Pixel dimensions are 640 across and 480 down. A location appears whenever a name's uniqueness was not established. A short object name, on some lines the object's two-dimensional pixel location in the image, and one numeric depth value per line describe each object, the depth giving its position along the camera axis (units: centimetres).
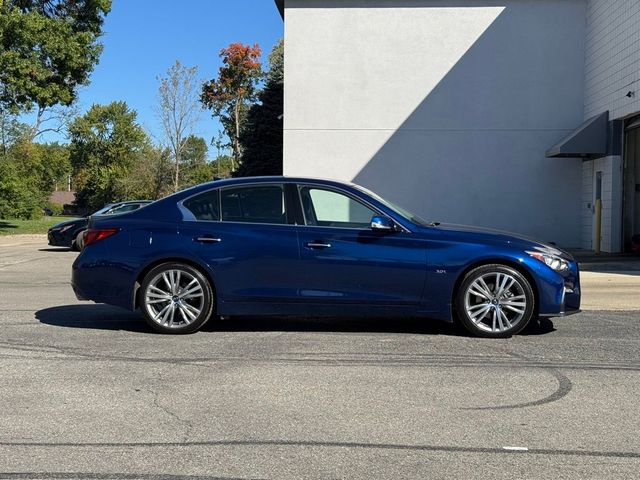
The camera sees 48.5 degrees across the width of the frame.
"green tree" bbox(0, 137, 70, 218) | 3797
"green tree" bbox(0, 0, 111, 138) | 2708
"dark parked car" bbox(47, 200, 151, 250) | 2045
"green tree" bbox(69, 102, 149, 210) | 8119
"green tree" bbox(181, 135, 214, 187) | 5406
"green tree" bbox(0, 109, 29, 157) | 5460
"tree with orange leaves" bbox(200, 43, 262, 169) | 5794
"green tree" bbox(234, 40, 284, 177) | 3909
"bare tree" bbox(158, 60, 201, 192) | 4322
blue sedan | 716
